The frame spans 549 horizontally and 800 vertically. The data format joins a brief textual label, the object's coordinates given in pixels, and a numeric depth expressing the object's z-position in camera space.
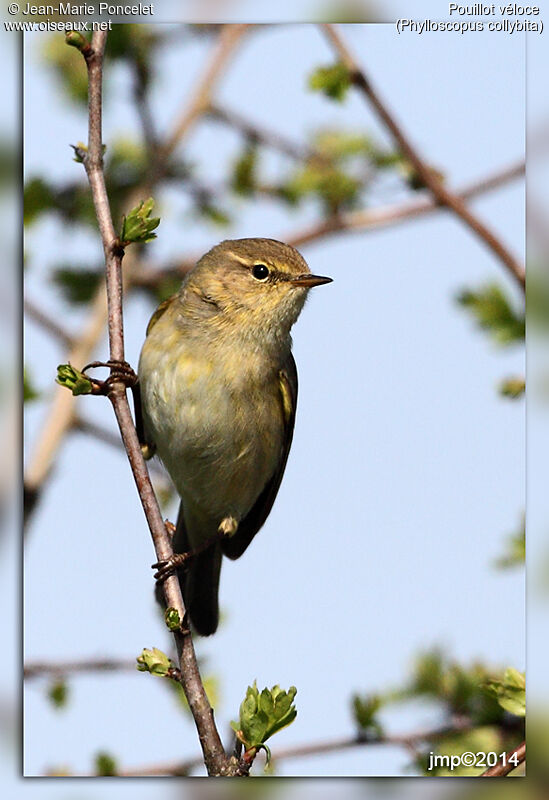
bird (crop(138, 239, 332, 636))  5.69
